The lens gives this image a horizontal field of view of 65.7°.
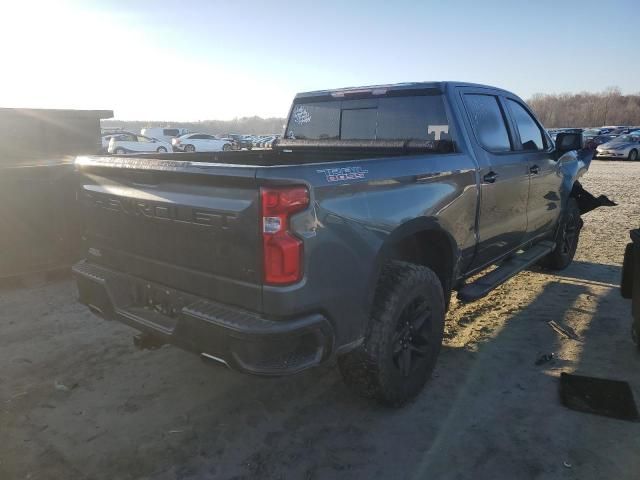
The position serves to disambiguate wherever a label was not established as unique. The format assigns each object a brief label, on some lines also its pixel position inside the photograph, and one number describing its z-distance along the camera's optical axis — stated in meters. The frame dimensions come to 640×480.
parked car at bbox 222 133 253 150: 34.56
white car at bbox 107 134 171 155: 26.81
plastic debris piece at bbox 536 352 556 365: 3.81
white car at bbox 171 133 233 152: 31.57
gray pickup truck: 2.31
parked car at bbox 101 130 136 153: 28.15
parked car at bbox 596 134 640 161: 26.12
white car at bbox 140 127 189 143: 38.27
